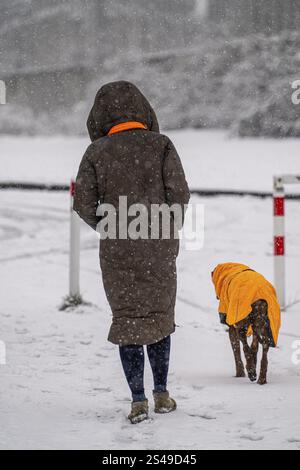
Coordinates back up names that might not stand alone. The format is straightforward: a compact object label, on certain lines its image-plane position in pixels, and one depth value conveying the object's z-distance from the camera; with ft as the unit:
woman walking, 22.29
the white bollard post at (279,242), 41.16
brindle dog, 26.48
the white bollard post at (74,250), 41.14
